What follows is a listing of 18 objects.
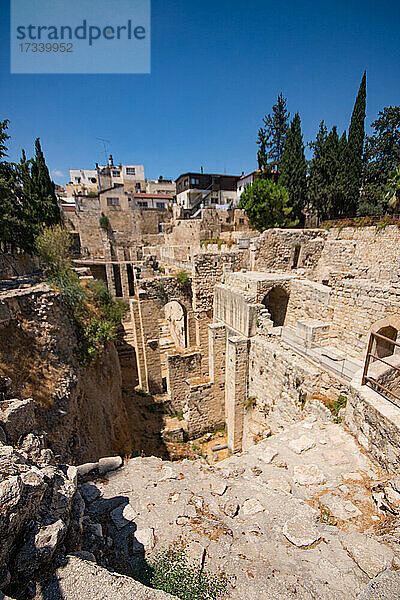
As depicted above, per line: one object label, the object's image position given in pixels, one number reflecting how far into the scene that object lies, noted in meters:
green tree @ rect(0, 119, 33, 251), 9.42
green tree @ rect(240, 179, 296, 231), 21.27
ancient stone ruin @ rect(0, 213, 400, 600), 2.39
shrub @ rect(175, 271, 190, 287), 12.31
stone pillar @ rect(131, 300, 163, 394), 11.95
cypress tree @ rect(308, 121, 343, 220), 22.81
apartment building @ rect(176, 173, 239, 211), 35.72
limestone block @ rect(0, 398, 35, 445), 3.12
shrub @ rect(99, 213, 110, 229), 29.98
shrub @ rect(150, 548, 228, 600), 2.30
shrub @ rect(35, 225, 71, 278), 9.34
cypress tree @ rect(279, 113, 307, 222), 24.53
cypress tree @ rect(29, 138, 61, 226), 21.14
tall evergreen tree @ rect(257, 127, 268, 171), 29.05
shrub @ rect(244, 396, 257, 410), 9.62
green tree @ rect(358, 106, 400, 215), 22.78
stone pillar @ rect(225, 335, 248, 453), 9.57
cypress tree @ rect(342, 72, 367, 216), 22.45
